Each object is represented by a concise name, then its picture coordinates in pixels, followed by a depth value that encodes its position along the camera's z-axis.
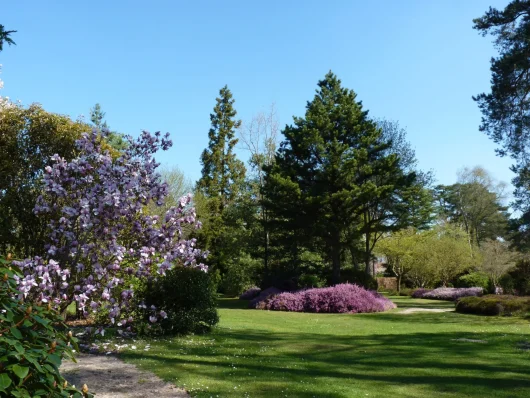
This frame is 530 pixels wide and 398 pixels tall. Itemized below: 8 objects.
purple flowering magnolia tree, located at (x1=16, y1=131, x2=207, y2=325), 6.54
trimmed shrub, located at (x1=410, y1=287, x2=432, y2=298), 31.51
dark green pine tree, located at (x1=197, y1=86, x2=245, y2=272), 34.59
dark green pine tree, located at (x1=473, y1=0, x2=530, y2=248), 15.59
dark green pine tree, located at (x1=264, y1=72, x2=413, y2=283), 24.56
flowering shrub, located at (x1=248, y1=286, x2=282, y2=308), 22.64
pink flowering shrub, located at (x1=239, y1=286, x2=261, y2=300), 27.94
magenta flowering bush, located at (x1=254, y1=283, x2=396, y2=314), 21.12
